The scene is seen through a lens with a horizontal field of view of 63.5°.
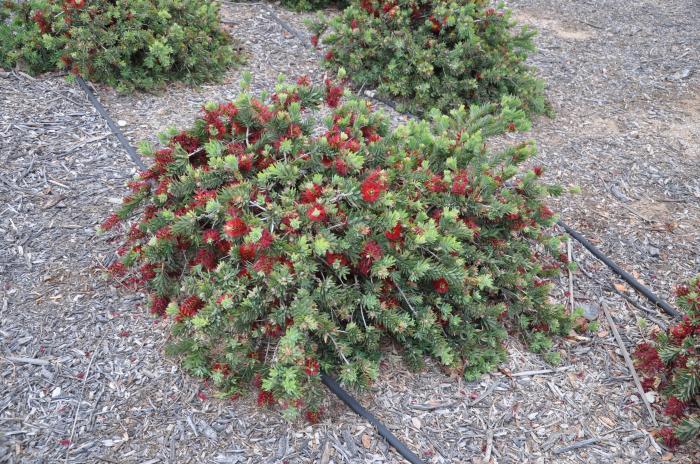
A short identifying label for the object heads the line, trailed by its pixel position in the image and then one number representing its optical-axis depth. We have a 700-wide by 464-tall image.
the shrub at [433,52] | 4.55
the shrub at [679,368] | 2.52
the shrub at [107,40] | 4.16
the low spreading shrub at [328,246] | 2.34
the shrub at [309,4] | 6.06
